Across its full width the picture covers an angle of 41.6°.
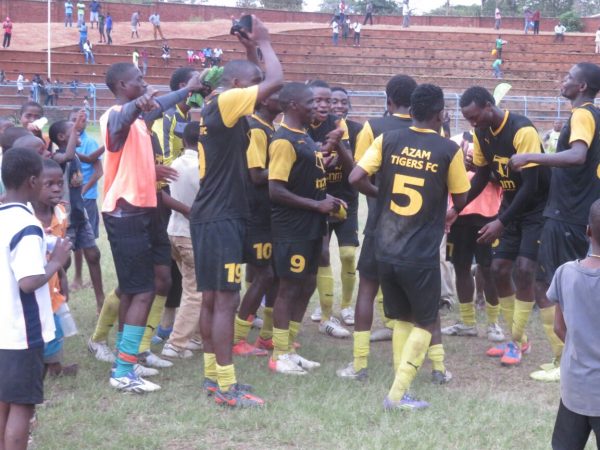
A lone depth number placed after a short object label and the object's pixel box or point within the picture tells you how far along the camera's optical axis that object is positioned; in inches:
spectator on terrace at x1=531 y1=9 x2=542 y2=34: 1991.9
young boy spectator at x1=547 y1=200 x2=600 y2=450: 149.8
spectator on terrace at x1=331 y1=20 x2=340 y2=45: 1856.5
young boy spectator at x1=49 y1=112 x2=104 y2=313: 320.8
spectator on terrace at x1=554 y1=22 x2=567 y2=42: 1884.8
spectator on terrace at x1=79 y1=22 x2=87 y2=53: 1621.6
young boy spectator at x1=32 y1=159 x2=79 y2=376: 217.0
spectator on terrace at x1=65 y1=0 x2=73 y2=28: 1866.4
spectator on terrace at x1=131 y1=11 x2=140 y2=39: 1774.1
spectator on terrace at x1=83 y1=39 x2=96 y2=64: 1571.1
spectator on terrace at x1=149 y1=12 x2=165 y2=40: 1801.2
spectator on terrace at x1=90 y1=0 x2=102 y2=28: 1849.2
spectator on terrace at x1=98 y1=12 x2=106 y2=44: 1733.5
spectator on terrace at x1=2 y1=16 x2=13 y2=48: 1606.8
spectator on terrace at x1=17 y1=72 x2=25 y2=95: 1263.5
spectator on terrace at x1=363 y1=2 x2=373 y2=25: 2048.6
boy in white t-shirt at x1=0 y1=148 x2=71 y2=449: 158.4
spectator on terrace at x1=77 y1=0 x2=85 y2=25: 1752.6
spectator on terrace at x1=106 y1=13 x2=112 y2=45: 1710.1
